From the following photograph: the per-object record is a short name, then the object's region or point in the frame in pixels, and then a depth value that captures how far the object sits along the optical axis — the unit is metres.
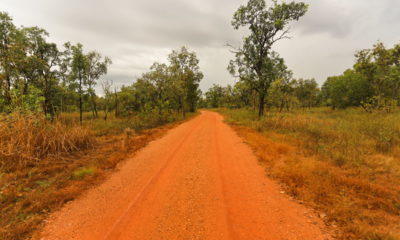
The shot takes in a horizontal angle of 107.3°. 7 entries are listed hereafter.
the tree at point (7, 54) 7.22
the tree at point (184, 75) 20.92
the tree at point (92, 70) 20.74
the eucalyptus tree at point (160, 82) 18.59
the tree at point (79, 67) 17.95
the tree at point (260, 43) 15.55
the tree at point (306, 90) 42.38
